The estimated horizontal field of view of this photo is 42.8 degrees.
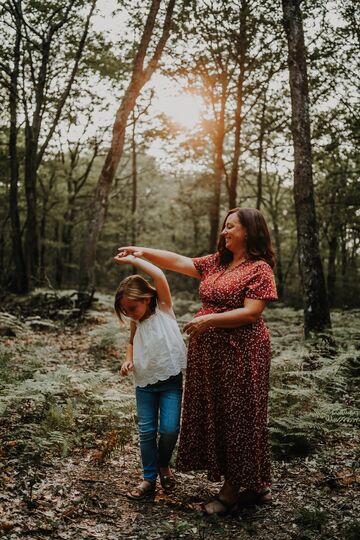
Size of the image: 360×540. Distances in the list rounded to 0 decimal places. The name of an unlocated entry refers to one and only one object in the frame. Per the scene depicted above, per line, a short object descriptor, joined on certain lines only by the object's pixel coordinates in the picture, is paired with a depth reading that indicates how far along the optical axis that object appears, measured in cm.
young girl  361
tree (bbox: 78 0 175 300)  1214
